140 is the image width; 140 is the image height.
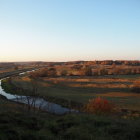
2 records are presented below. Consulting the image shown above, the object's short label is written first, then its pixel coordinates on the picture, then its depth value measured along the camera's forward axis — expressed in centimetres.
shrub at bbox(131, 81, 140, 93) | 3230
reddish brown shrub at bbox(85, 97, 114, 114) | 1799
